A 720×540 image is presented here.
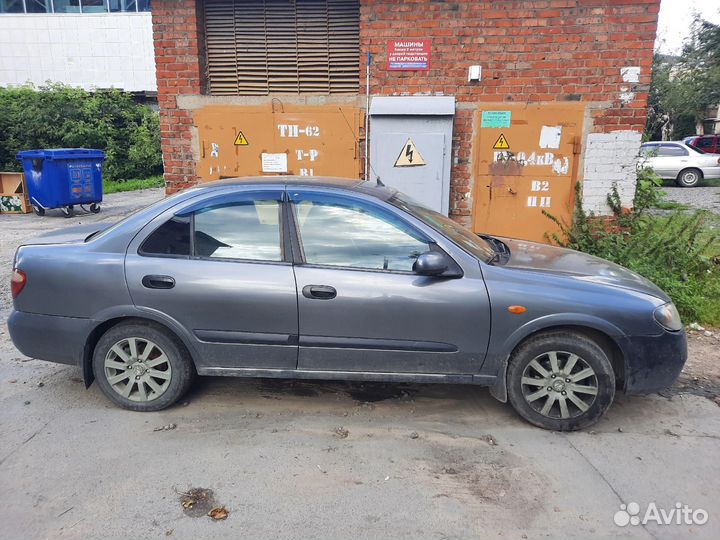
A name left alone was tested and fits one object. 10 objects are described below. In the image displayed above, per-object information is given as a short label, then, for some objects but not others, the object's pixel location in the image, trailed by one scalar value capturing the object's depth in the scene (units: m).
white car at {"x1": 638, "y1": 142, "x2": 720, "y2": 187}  18.38
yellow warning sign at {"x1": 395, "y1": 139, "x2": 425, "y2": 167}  6.89
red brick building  6.71
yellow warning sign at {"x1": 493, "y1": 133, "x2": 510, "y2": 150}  6.95
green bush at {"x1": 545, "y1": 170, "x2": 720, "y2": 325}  5.79
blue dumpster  11.96
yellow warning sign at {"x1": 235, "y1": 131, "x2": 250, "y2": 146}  7.26
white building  25.31
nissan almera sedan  3.52
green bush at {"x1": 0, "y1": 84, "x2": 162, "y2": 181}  17.59
